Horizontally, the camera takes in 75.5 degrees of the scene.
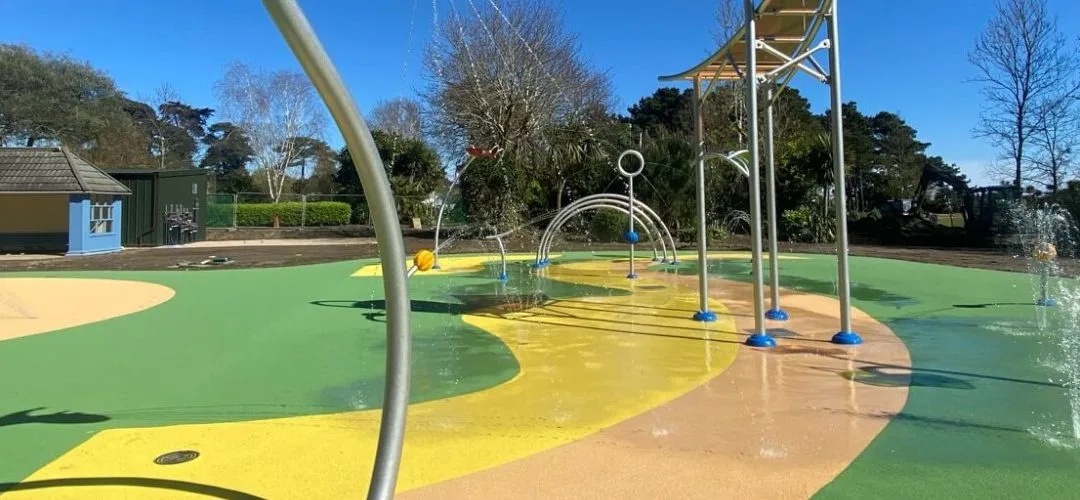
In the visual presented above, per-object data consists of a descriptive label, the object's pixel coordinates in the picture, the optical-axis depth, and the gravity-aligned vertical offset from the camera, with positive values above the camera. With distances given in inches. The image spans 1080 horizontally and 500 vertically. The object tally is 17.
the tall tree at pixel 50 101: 1577.3 +406.9
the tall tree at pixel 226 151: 2405.3 +426.7
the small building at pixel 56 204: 904.3 +97.5
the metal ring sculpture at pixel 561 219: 561.3 +42.6
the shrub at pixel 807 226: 1011.3 +59.0
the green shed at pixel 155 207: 1071.6 +103.6
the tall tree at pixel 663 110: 1729.8 +421.4
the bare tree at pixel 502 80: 1103.6 +304.9
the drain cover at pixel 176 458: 160.1 -43.1
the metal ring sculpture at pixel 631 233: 522.8 +26.7
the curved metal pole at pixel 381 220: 91.7 +7.3
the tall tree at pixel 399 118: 1503.4 +382.8
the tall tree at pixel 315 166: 2028.8 +322.5
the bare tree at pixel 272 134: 1874.1 +375.0
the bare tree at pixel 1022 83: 1082.7 +284.6
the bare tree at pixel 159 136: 2246.3 +459.5
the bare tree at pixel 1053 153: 1037.8 +165.5
